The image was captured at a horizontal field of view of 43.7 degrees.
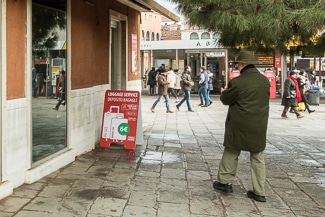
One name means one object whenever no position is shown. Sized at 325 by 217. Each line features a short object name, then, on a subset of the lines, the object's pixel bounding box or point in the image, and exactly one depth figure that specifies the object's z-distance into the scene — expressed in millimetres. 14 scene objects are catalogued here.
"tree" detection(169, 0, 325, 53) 4461
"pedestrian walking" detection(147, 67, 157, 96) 23239
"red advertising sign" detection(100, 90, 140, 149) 7422
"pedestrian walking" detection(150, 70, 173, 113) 15111
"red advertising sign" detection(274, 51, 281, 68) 20872
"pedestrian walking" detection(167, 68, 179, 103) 17484
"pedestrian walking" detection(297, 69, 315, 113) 14376
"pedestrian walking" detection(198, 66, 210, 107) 17031
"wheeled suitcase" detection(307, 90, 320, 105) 18078
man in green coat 4781
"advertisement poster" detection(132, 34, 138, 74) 10319
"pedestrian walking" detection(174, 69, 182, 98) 18469
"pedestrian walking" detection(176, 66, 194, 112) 15727
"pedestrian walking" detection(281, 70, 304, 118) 13203
